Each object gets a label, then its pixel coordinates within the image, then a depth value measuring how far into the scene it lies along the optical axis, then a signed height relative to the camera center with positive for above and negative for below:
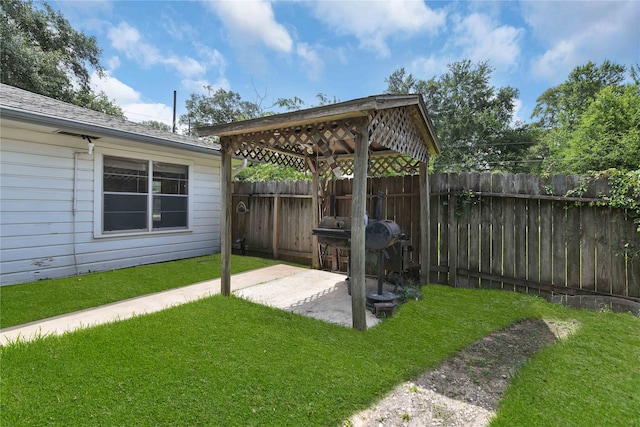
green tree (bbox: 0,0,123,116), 12.55 +7.52
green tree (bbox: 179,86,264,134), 26.19 +9.56
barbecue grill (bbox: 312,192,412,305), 3.85 -0.26
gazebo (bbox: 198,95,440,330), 3.04 +0.98
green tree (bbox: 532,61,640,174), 12.12 +4.36
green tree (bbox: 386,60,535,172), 21.12 +6.87
